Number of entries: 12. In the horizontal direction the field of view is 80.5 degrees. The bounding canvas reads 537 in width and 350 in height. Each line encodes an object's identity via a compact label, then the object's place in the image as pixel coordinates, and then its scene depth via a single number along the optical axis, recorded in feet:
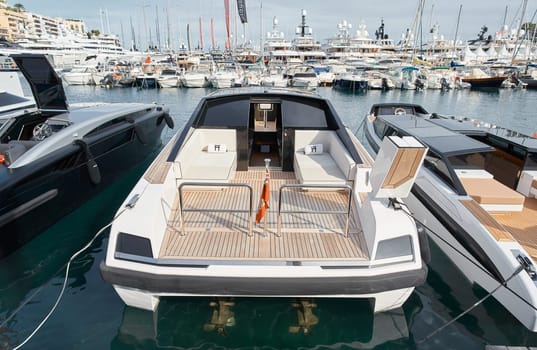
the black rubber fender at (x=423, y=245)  11.98
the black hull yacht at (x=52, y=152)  16.29
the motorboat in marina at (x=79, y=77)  116.26
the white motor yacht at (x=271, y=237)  10.63
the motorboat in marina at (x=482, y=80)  117.39
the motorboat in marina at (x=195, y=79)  115.03
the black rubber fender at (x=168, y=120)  35.64
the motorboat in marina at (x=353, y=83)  110.83
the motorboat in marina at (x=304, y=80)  108.27
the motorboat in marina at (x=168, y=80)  114.62
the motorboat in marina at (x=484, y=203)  12.19
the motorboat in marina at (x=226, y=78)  110.11
